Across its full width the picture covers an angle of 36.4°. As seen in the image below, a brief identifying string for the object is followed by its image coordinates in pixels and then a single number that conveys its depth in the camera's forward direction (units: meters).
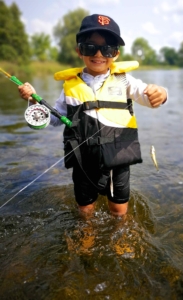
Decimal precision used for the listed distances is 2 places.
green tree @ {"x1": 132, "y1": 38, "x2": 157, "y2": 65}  141.12
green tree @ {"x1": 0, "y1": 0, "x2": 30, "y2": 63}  49.91
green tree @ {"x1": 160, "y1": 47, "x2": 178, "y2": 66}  143.00
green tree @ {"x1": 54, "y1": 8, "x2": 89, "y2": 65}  68.12
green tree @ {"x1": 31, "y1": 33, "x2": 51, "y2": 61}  78.94
